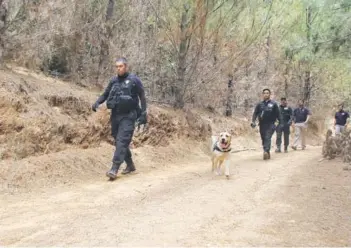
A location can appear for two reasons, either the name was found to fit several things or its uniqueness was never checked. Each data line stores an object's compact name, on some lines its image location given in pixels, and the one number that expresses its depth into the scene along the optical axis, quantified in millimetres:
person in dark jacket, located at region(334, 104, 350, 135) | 16250
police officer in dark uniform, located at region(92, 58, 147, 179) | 7754
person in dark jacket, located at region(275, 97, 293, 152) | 15485
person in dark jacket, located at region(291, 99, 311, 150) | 16609
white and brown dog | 8648
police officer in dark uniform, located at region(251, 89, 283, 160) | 11797
